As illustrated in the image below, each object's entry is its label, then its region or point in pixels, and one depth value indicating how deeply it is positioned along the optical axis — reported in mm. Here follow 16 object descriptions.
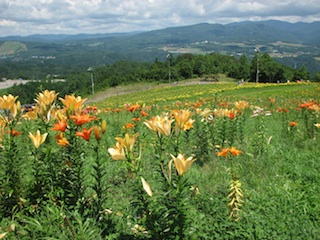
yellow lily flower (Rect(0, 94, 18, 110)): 2264
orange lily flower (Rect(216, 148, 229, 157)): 2699
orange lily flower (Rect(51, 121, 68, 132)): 2147
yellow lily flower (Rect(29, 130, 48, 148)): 2227
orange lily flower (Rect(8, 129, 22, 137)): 2341
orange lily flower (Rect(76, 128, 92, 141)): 2016
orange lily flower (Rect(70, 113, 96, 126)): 2076
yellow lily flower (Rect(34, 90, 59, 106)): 2334
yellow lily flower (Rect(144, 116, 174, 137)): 1865
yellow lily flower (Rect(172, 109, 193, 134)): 1917
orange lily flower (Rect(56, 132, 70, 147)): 2147
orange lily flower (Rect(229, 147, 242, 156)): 2721
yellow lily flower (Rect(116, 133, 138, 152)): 1782
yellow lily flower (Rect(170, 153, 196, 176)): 1658
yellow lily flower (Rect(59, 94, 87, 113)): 2174
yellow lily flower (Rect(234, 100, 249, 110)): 3799
